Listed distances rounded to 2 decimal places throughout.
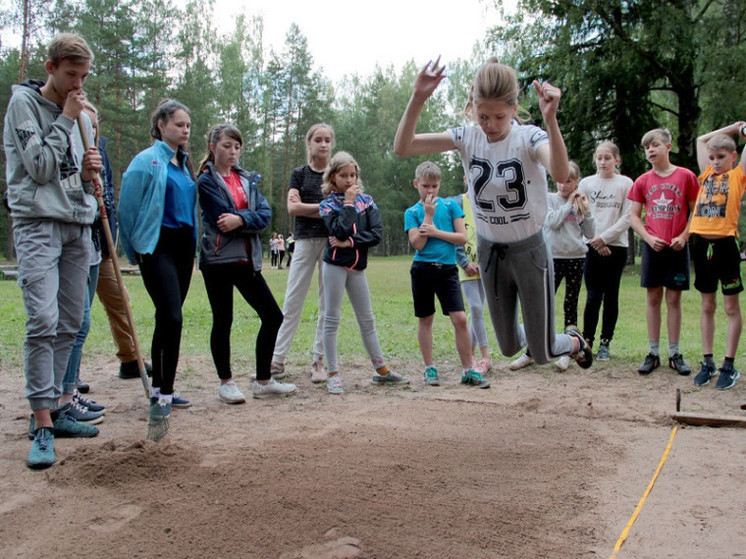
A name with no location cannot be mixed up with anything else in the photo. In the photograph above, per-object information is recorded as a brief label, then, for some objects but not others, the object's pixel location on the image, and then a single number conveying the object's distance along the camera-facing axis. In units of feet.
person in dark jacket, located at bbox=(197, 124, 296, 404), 15.81
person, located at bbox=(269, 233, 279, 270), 103.40
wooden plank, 14.02
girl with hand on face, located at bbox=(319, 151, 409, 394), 17.47
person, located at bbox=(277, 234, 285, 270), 103.93
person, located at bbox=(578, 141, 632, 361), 21.49
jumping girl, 11.39
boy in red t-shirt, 19.79
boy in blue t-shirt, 18.38
